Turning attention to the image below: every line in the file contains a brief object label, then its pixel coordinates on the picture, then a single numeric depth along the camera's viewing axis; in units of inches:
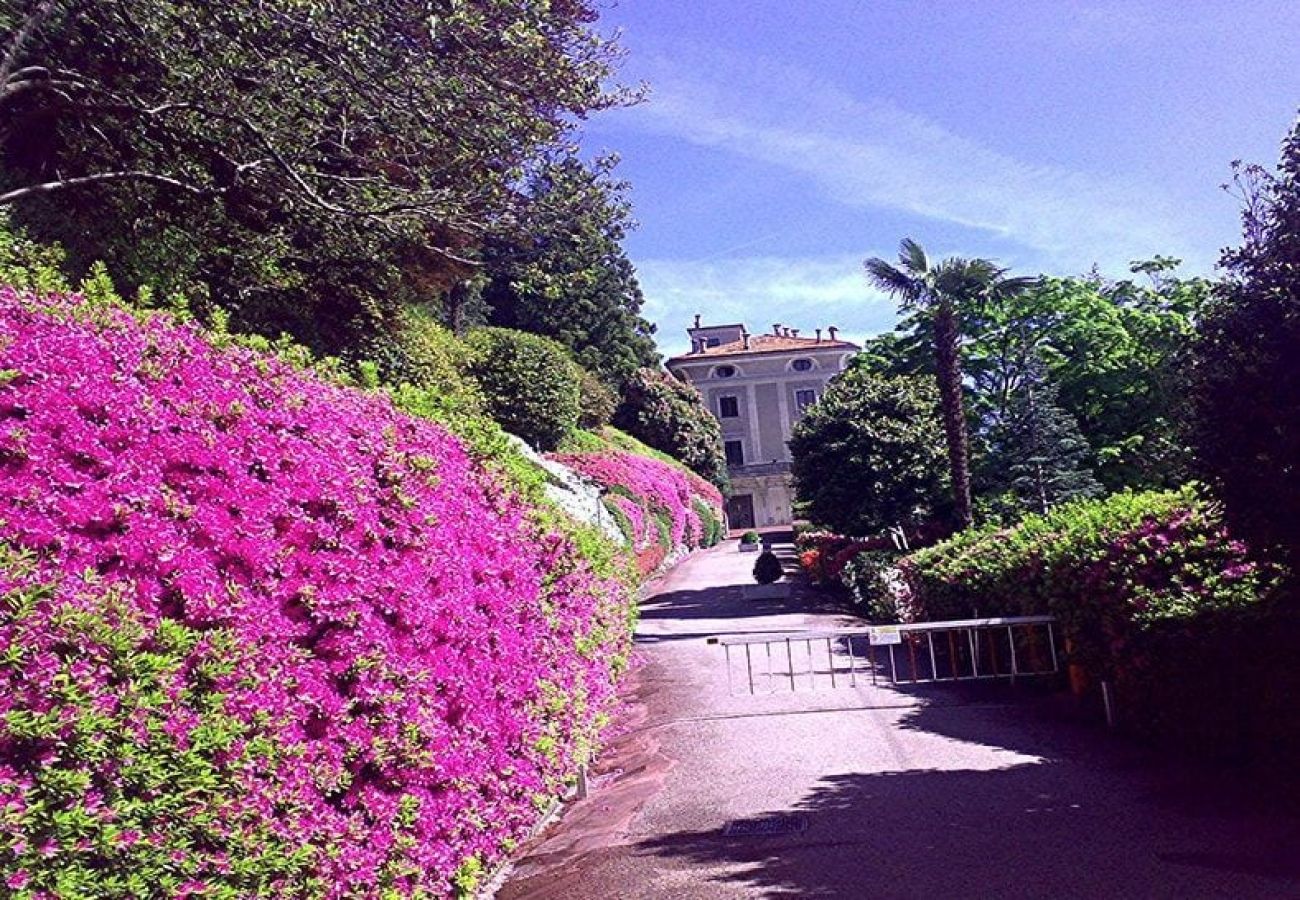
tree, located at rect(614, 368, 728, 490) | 1834.4
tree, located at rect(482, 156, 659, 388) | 452.8
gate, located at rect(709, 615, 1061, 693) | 372.9
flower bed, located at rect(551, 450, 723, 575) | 1009.5
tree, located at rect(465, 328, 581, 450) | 977.5
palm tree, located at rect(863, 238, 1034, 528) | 773.9
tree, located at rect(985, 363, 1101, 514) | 839.7
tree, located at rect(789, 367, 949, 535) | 836.6
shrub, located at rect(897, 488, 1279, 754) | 251.0
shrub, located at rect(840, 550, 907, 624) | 630.5
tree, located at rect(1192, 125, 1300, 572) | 203.8
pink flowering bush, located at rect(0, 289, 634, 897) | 101.0
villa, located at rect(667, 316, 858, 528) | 2527.1
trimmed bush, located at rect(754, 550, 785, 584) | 928.3
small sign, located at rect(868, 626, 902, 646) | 348.2
